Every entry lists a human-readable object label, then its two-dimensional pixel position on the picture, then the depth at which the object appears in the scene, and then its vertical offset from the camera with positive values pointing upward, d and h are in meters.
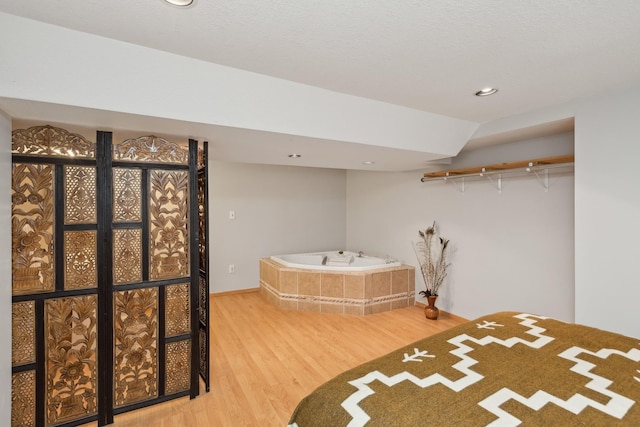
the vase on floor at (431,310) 3.79 -1.19
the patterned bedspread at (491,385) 1.07 -0.69
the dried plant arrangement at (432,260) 3.90 -0.61
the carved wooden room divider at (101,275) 1.80 -0.40
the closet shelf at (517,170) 2.65 +0.41
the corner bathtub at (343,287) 3.94 -0.98
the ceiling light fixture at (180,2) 1.21 +0.82
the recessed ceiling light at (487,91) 2.11 +0.83
